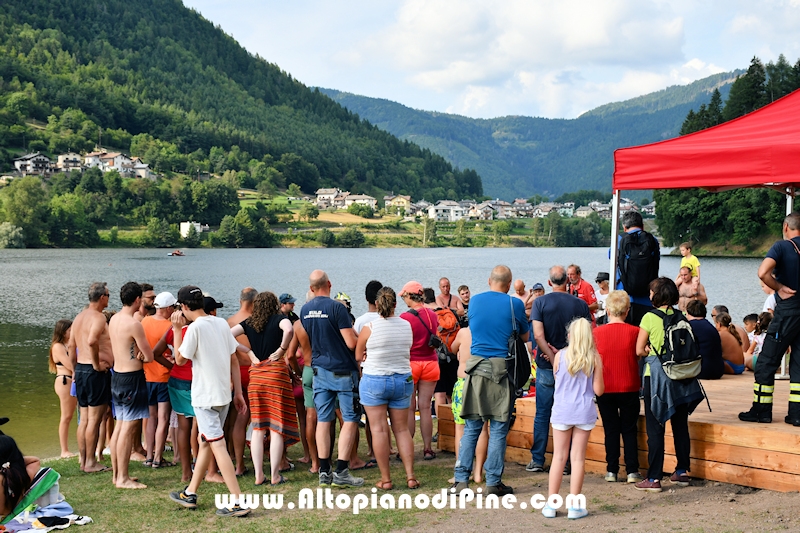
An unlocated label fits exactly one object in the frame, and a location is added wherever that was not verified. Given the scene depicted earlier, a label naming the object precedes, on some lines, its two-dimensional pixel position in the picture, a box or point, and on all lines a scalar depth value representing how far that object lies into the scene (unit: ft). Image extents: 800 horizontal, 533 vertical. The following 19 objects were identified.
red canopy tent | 21.58
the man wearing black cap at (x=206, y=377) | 19.02
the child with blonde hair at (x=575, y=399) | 17.90
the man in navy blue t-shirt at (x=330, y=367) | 21.04
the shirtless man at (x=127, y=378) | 21.50
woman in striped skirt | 21.79
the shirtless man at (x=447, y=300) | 32.04
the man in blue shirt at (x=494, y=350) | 19.70
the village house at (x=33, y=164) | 425.28
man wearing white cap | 22.63
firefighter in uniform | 19.39
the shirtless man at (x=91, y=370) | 22.88
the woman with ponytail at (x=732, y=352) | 28.89
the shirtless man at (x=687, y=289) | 36.01
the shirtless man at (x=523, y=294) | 35.04
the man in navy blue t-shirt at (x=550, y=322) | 20.85
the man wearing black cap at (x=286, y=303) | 23.73
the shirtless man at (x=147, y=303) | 25.19
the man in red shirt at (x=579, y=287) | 36.78
